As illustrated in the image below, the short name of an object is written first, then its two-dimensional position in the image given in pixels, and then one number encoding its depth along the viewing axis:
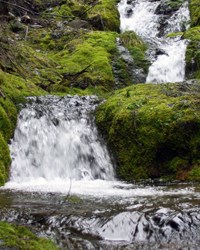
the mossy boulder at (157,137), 8.09
